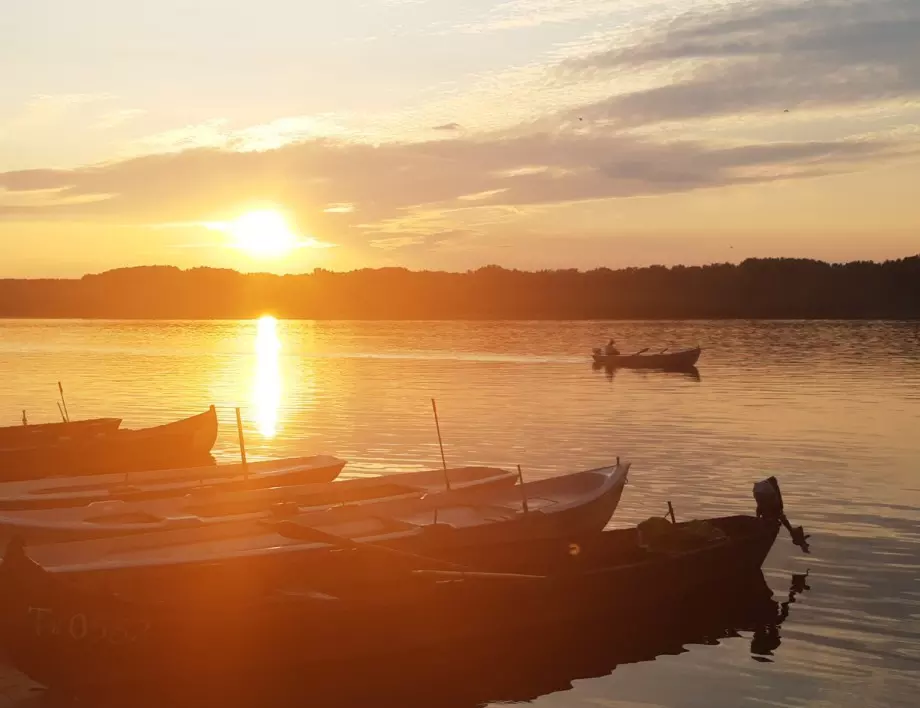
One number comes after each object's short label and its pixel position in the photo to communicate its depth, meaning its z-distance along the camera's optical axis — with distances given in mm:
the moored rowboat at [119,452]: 29938
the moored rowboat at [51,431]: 30828
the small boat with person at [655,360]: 76438
